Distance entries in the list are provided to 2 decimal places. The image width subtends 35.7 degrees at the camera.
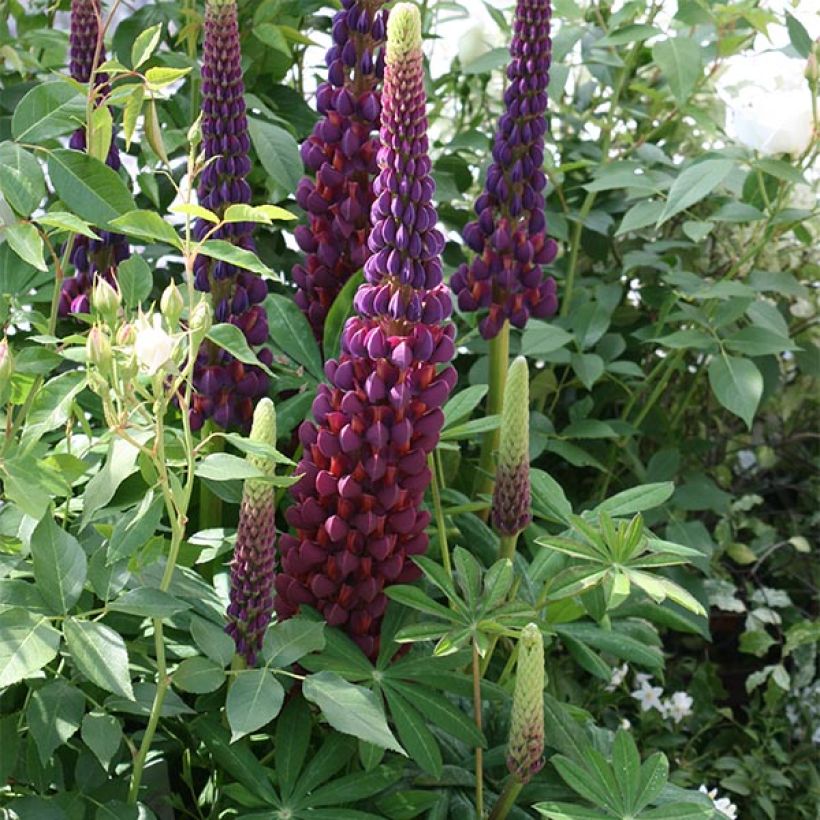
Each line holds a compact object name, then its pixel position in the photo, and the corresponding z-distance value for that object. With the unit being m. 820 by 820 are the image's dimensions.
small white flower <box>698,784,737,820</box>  1.54
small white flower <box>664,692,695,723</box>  1.92
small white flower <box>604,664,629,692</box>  1.88
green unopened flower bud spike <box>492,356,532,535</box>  1.13
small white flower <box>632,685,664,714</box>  1.91
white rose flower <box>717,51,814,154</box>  1.61
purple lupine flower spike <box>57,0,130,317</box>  1.23
